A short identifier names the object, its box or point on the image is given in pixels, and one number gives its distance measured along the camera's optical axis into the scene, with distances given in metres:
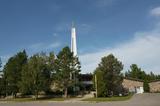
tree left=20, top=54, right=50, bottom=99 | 23.56
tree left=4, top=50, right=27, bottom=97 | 26.89
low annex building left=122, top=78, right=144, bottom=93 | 31.71
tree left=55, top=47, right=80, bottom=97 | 24.76
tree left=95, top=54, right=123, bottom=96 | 25.05
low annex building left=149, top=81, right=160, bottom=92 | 32.68
